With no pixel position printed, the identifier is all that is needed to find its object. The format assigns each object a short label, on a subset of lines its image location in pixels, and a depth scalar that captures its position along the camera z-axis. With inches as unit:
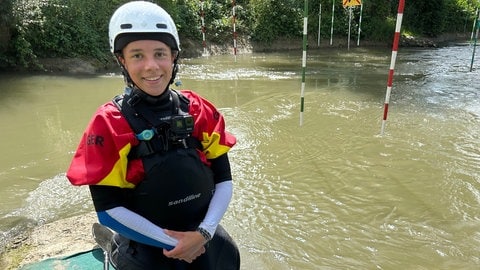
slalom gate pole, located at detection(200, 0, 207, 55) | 476.3
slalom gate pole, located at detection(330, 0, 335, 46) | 586.8
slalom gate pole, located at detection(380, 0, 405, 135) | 168.1
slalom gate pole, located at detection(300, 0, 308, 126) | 182.1
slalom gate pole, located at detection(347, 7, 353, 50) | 580.4
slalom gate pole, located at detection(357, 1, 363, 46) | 597.9
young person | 53.5
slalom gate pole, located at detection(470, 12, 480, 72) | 332.6
